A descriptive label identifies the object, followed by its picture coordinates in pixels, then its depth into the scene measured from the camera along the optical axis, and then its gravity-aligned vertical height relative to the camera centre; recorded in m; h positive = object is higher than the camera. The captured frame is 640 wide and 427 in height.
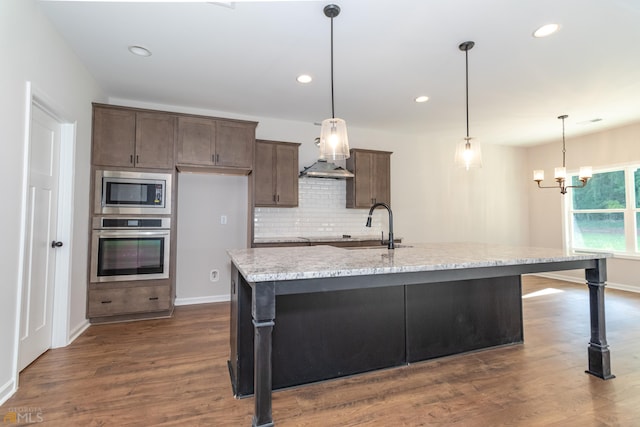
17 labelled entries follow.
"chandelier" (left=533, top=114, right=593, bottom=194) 4.33 +0.71
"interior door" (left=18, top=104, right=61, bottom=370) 2.38 -0.13
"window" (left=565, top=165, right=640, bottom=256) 4.99 +0.21
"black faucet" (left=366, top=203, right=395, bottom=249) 2.45 -0.09
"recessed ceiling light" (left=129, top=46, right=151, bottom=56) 2.79 +1.53
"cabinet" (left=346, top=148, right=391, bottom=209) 4.75 +0.69
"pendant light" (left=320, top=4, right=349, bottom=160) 2.32 +0.62
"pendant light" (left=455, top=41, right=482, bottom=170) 2.77 +0.62
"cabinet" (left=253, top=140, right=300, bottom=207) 4.21 +0.66
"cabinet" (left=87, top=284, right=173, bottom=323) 3.32 -0.86
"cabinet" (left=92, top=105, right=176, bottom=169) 3.38 +0.93
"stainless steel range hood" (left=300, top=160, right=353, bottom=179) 4.30 +0.72
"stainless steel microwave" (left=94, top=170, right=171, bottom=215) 3.36 +0.32
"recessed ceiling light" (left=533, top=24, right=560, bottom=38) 2.46 +1.54
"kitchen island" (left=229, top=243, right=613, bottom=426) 1.57 -0.61
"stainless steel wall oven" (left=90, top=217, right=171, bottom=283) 3.33 -0.28
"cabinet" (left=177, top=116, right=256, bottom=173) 3.68 +0.96
